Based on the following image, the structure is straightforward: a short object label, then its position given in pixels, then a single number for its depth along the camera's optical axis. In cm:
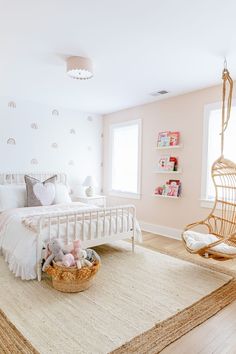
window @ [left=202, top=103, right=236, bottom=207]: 361
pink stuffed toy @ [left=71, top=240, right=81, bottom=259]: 241
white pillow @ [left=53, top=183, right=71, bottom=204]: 401
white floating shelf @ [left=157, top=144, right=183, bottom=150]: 403
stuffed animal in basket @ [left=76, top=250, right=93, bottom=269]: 229
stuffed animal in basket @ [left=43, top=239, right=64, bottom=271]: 239
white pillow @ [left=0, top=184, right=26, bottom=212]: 365
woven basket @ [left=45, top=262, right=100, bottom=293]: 221
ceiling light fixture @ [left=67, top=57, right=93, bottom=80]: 269
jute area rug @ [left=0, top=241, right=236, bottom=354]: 168
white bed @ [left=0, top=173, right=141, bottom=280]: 254
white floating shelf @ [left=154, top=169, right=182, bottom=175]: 406
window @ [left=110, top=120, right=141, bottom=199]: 489
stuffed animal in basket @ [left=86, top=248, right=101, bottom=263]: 249
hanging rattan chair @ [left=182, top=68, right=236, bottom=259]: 258
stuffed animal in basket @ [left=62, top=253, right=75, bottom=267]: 229
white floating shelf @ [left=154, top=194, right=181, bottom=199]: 415
